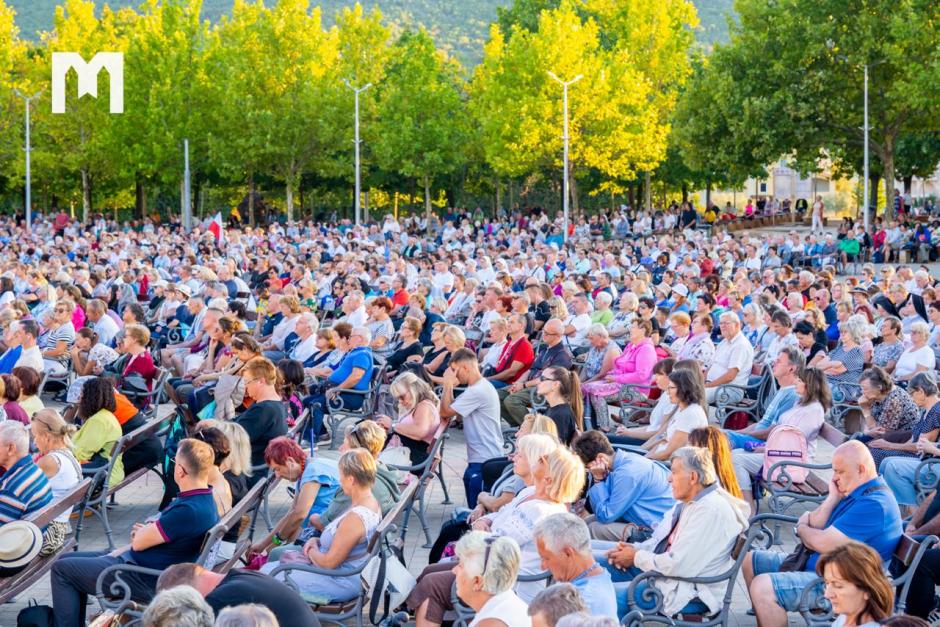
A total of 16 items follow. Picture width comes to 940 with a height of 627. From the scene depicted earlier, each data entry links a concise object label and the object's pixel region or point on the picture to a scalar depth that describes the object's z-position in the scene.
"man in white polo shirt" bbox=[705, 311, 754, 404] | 11.56
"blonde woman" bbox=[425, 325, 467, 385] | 11.51
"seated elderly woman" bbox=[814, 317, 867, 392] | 11.54
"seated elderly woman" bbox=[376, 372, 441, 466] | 9.24
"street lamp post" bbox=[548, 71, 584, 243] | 44.38
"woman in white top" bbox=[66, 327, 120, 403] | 12.04
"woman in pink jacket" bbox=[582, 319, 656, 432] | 11.60
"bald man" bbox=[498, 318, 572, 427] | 11.86
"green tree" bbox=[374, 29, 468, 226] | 55.78
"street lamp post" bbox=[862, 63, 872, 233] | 41.50
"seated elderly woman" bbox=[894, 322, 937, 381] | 11.50
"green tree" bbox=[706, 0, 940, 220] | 43.75
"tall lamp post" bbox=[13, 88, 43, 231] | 54.33
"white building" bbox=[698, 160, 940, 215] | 95.50
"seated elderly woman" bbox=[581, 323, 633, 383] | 12.29
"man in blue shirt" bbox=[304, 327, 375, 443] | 11.82
